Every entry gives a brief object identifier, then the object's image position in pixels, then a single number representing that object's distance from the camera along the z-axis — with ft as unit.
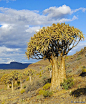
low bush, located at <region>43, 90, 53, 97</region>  44.06
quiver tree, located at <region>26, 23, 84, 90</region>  48.88
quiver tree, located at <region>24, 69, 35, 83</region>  168.04
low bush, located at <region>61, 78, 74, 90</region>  48.14
